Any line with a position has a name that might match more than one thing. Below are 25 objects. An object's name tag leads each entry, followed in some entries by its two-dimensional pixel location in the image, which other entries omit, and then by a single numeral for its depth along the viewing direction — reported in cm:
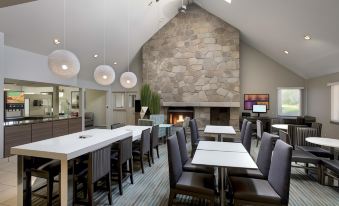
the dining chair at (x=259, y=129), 512
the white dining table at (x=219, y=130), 414
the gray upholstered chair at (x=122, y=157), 281
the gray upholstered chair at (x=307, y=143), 369
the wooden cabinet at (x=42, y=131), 496
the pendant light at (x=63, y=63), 271
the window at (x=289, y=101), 725
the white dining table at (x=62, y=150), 212
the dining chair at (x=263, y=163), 240
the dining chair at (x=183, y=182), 206
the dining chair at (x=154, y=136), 412
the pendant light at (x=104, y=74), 382
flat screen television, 720
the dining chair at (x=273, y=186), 183
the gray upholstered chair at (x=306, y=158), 320
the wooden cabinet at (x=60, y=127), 571
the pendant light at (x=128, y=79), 463
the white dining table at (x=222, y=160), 198
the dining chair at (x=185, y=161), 264
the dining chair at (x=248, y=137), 358
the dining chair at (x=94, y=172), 221
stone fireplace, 727
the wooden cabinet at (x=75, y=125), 637
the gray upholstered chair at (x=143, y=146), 357
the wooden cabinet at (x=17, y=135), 424
